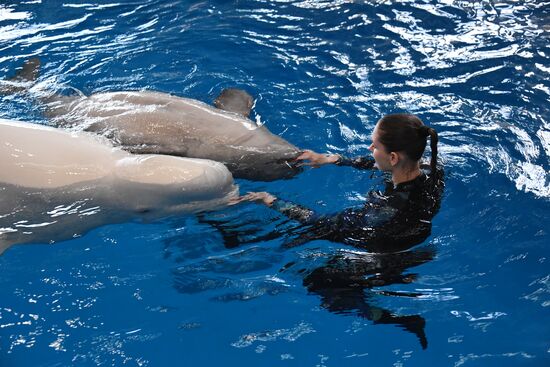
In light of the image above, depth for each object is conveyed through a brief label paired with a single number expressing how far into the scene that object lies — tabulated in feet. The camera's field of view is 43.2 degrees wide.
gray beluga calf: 18.66
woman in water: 14.94
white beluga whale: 15.83
